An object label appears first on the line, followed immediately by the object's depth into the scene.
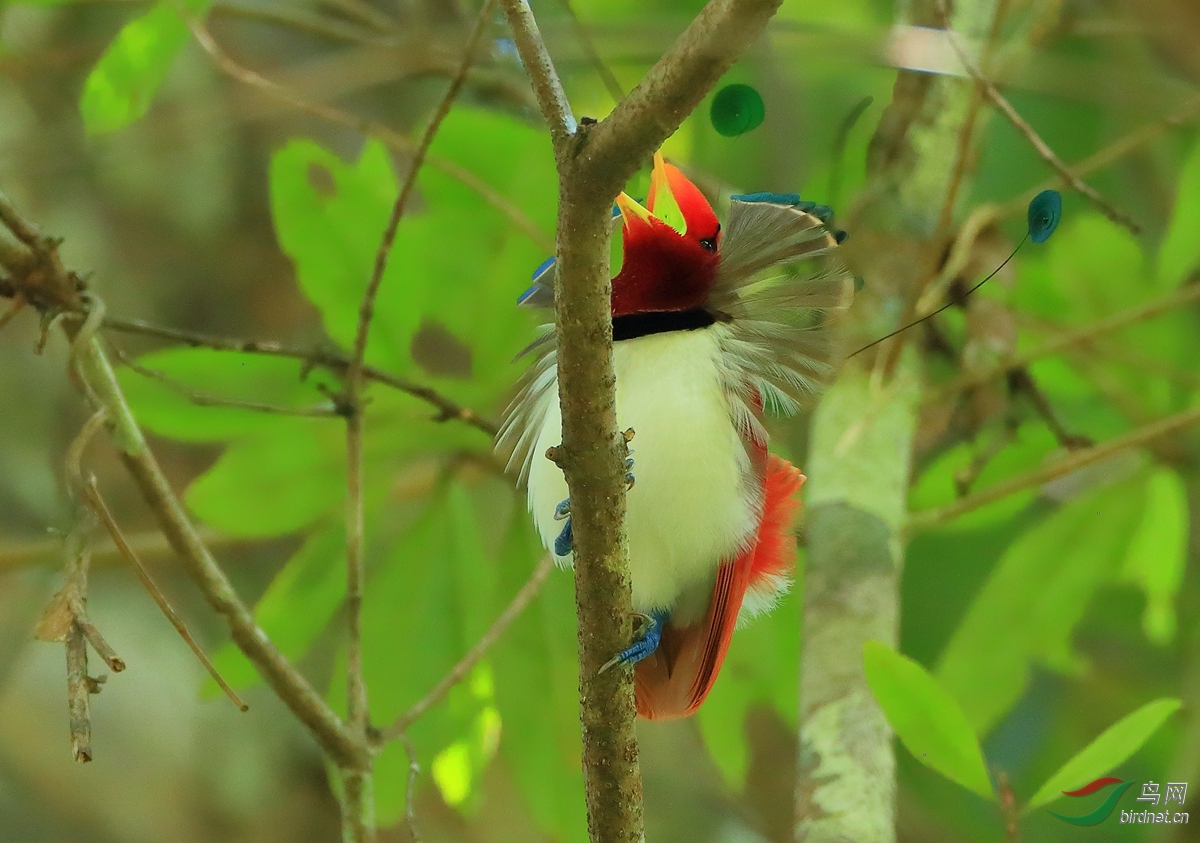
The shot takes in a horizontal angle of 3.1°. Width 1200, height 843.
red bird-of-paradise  6.23
